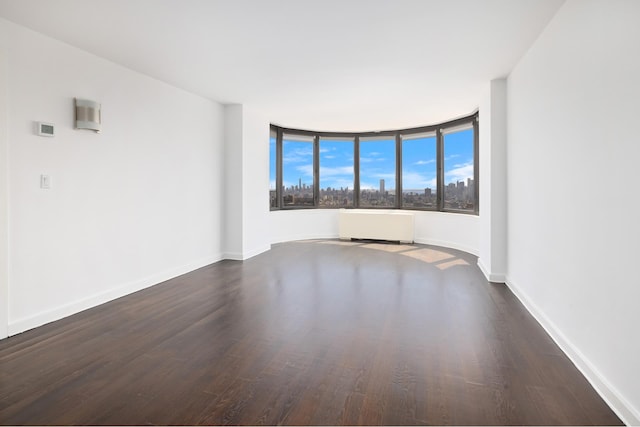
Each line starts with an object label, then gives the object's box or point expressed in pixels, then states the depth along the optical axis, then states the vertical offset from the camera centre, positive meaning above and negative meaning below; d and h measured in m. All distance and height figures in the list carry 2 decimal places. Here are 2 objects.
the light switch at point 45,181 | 3.09 +0.26
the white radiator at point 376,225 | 7.49 -0.34
